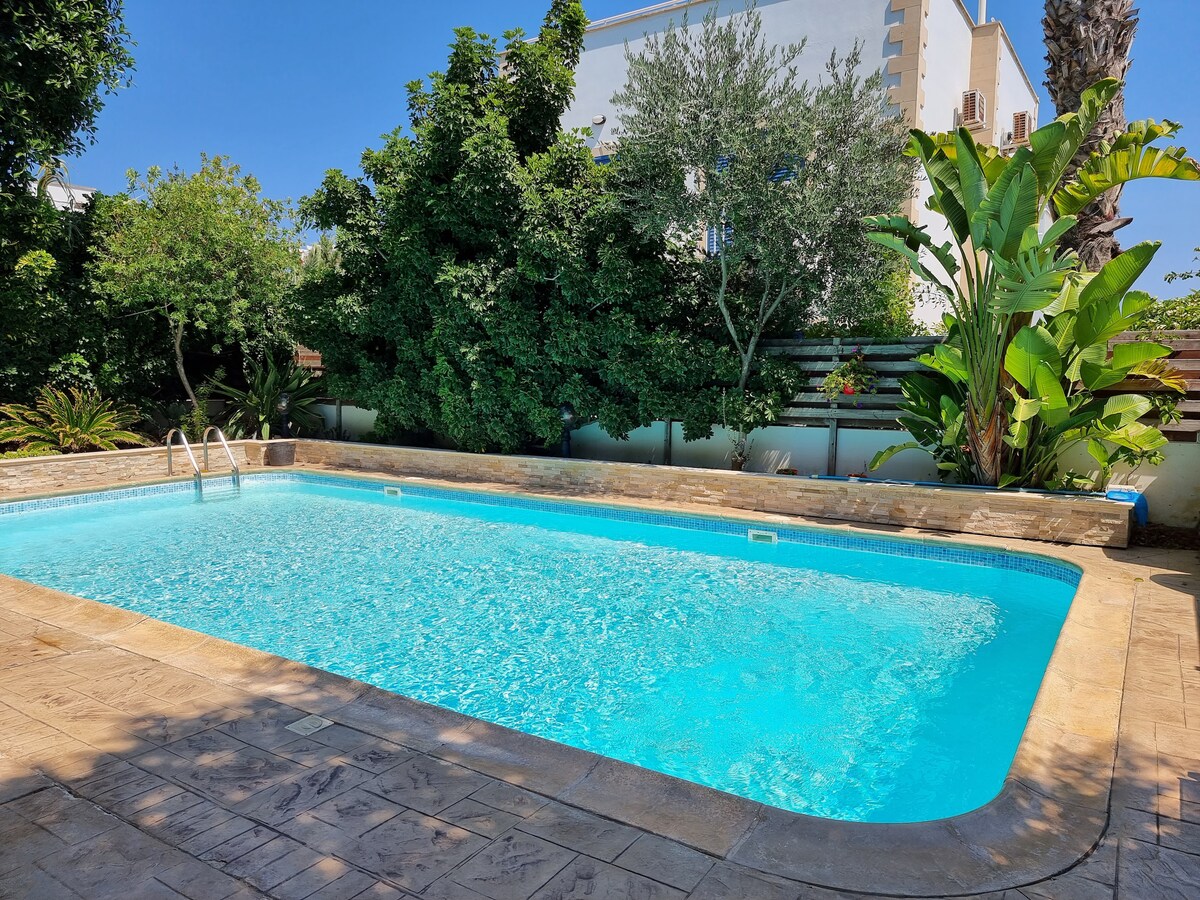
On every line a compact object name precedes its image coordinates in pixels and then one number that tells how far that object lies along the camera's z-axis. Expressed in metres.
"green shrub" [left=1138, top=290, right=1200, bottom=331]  8.84
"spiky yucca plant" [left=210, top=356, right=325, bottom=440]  15.56
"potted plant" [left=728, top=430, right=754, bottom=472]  10.99
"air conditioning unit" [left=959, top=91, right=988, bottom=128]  14.56
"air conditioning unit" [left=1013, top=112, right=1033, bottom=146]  16.23
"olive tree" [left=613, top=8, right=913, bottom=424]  9.34
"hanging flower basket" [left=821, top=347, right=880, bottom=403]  9.98
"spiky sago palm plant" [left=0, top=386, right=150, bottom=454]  12.40
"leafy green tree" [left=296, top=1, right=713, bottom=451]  11.12
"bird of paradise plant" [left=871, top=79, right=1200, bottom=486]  7.31
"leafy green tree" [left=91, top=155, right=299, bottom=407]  13.23
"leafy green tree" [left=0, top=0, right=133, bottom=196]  10.70
